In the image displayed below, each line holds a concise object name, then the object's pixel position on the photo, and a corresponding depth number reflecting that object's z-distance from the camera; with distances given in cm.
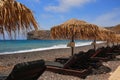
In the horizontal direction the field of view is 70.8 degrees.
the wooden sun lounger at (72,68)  247
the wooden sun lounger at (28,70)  134
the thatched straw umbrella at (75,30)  309
